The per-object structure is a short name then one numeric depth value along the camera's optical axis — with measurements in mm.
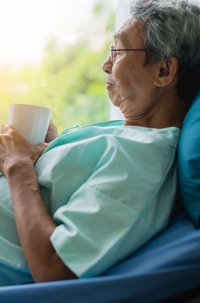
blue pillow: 885
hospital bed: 734
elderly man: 838
